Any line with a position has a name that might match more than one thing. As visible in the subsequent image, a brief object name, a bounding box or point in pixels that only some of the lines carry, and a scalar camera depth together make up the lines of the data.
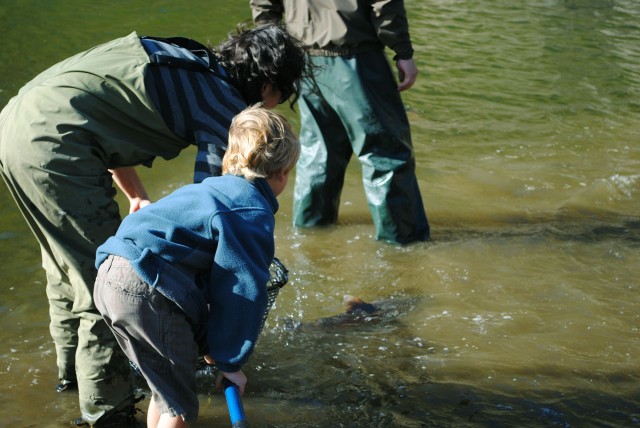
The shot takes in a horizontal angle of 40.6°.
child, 2.59
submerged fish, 4.32
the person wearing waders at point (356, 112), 4.75
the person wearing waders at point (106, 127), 2.95
